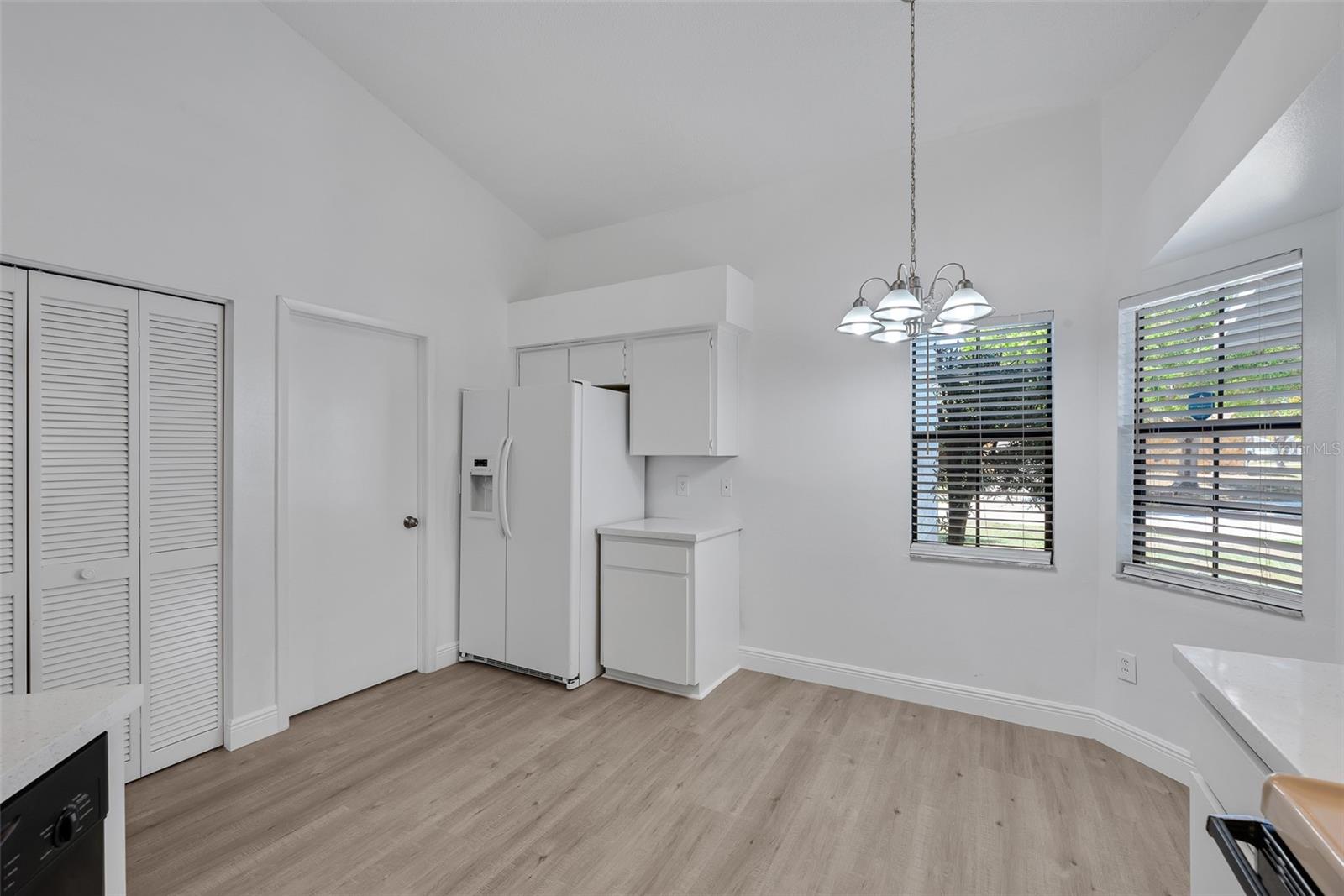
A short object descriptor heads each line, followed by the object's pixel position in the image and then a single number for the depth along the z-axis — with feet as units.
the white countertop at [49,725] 2.93
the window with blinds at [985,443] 9.64
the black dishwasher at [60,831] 2.84
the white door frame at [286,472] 9.41
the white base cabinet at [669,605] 10.71
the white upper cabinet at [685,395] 11.48
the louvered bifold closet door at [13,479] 6.98
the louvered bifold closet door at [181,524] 8.18
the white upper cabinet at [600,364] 12.48
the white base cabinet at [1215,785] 3.40
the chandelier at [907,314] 6.26
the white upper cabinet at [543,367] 13.26
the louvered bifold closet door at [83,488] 7.24
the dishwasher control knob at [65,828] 3.16
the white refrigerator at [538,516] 11.18
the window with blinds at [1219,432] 6.92
